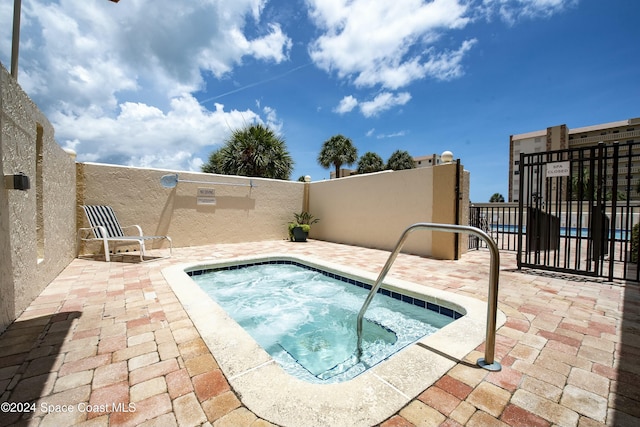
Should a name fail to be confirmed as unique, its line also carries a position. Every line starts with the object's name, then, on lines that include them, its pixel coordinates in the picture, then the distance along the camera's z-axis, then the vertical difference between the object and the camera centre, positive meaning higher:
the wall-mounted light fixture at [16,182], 2.33 +0.22
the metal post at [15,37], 2.74 +1.81
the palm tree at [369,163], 29.19 +5.37
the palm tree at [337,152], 24.30 +5.49
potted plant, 8.84 -0.77
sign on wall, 7.59 +0.35
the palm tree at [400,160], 30.53 +5.96
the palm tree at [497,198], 47.03 +2.45
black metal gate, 3.79 -0.18
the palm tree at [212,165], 17.00 +2.95
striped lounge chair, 5.17 -0.46
